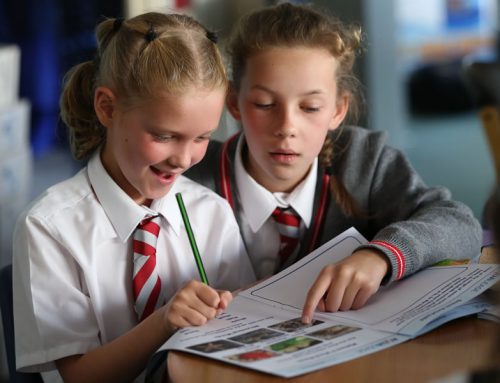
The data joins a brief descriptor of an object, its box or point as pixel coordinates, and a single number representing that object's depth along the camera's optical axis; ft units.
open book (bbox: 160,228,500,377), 4.75
